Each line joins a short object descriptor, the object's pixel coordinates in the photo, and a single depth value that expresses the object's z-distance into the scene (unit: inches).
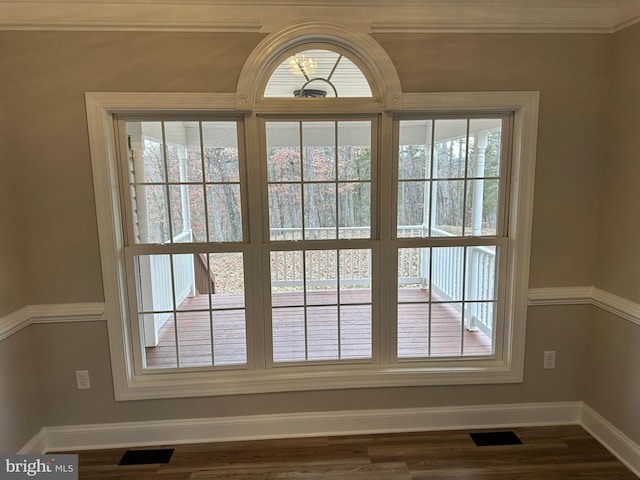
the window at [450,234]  89.7
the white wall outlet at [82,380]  88.0
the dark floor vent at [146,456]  85.0
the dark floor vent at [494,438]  89.7
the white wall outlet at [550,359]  94.2
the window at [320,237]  88.0
